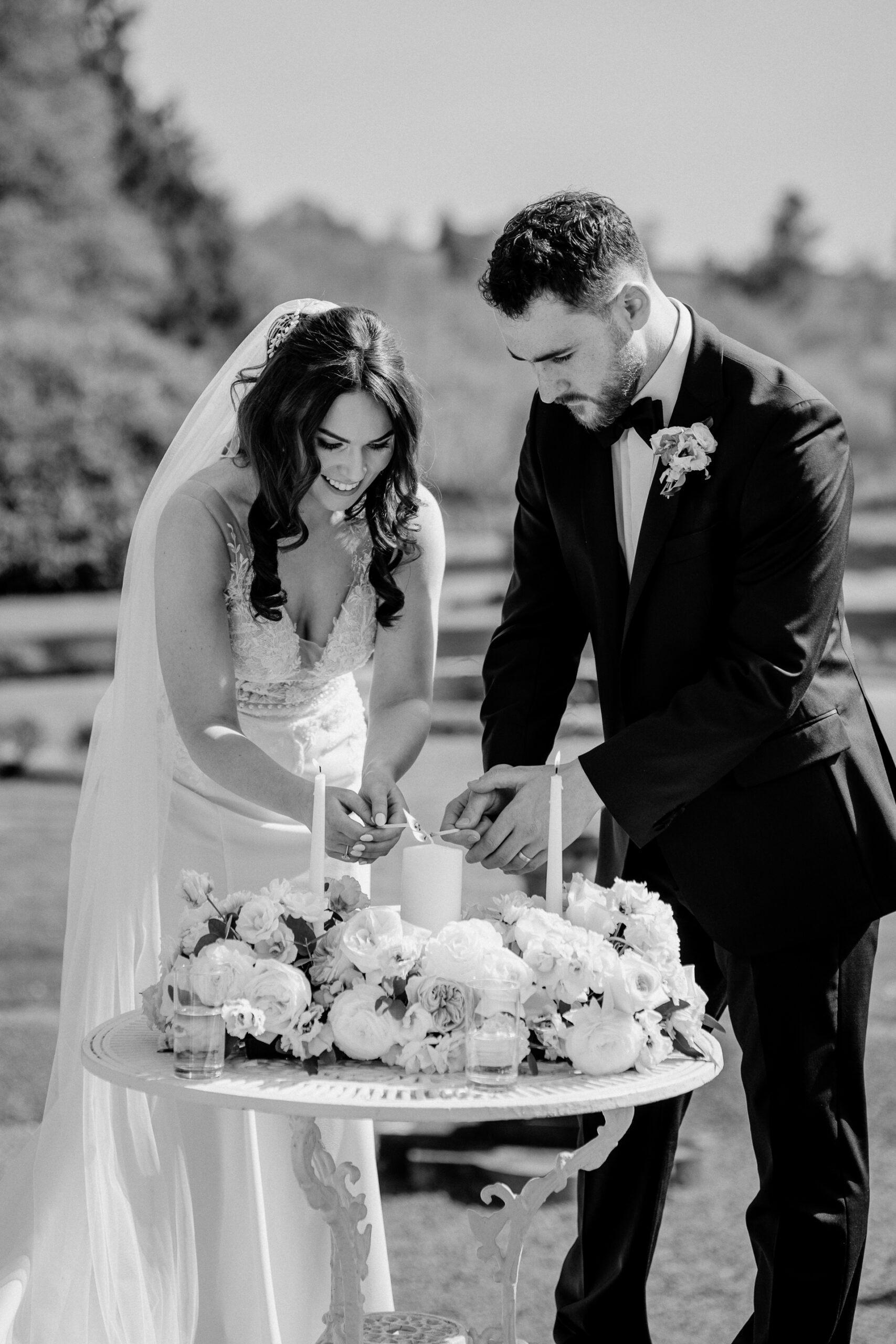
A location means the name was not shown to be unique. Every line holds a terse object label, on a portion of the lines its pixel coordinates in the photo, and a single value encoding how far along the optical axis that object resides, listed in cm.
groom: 253
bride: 276
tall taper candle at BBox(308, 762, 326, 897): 231
